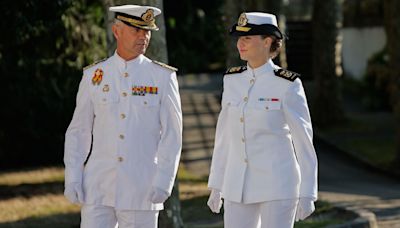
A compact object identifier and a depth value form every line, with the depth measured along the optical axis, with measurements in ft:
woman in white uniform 39.70
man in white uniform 38.98
